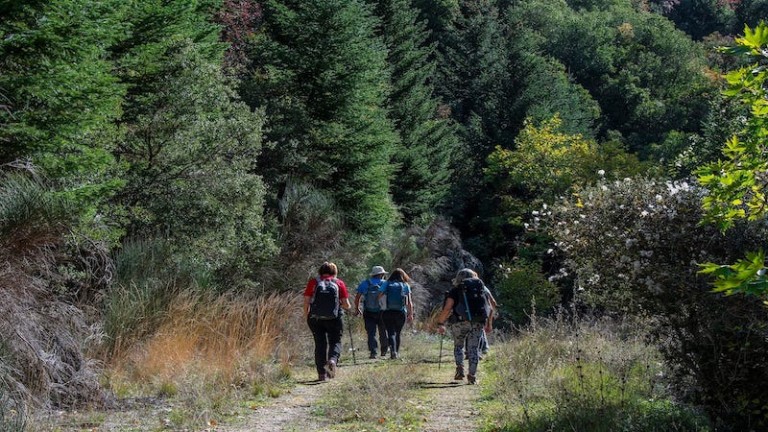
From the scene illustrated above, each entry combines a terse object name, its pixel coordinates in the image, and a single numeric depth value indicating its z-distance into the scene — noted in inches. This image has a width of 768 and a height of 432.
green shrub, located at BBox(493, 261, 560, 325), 1683.1
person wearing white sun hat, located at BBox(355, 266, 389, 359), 629.6
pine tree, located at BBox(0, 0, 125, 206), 424.5
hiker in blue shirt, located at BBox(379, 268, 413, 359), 604.7
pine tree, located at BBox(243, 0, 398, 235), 958.4
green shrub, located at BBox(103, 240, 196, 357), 446.6
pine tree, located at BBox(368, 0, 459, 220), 1460.4
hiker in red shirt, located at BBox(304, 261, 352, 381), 471.5
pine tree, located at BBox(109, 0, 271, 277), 635.5
